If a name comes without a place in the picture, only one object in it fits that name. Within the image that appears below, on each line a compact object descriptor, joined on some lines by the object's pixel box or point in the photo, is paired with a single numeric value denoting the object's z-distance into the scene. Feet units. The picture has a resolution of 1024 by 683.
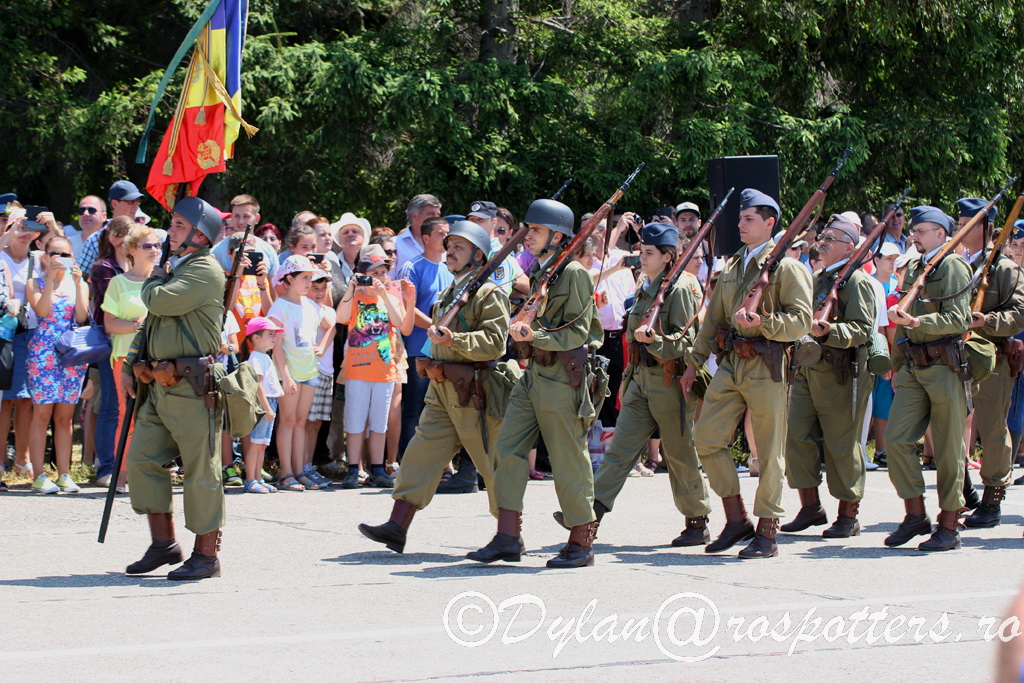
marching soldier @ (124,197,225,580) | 46.09
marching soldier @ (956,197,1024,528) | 58.13
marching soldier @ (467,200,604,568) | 49.03
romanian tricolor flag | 56.80
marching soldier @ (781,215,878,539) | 56.24
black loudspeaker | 64.95
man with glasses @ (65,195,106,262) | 73.87
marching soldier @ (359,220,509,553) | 50.44
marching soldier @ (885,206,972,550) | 53.62
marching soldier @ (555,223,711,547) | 53.42
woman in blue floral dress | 65.31
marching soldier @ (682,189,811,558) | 50.85
